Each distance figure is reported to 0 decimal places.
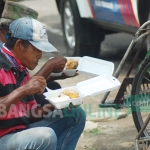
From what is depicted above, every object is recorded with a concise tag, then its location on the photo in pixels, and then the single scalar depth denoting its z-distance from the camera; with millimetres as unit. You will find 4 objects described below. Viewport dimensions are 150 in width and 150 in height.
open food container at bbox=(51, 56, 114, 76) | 7858
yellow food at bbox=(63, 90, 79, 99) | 6942
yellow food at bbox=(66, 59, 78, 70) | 7901
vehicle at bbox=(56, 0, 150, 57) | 11810
